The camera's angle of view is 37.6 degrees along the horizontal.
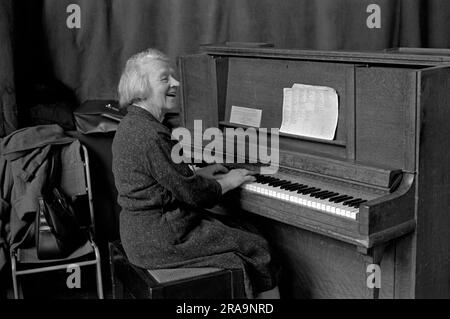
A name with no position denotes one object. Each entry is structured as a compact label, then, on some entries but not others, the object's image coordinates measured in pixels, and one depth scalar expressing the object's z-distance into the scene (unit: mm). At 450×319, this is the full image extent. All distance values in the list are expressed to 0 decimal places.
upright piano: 2391
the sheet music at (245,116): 3139
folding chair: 3213
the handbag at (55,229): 3189
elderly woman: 2506
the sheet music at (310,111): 2771
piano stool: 2428
